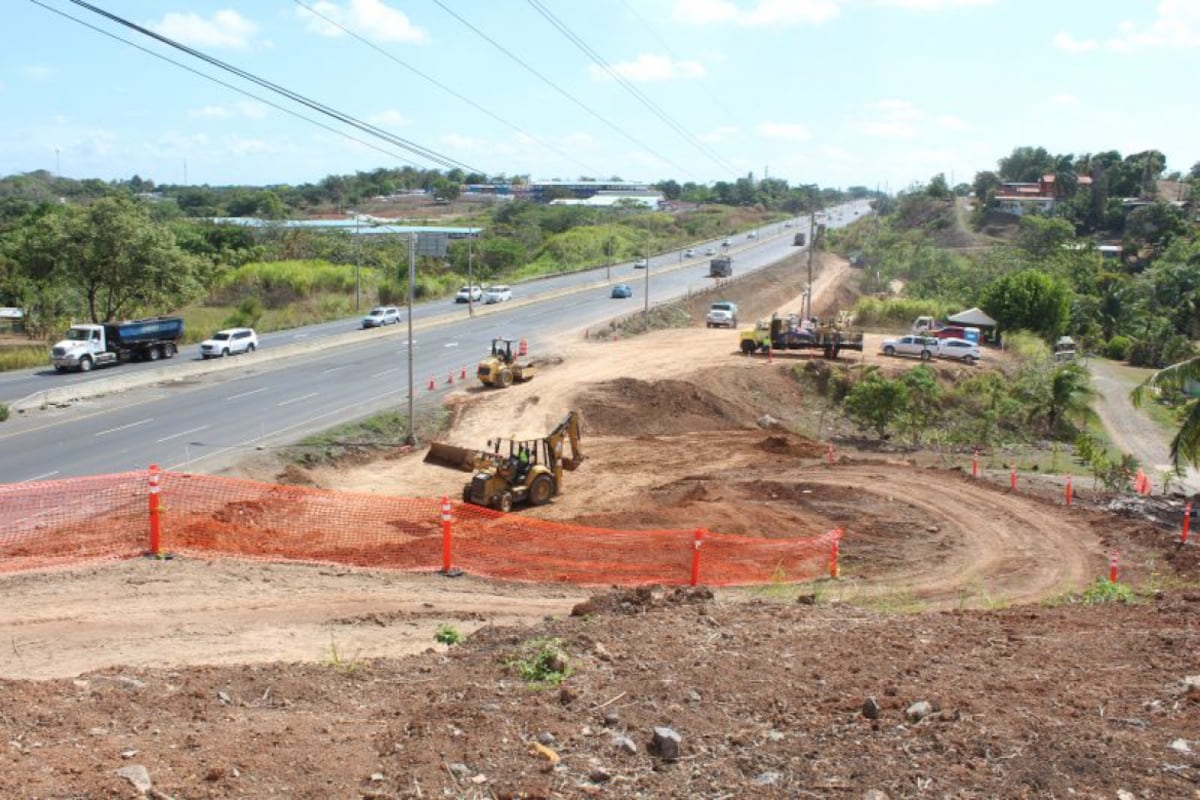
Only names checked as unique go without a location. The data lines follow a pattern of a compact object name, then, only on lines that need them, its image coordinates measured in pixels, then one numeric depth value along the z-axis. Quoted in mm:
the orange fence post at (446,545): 17016
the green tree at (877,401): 36781
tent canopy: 60969
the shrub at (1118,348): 71188
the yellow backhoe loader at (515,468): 24469
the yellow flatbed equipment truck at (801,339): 49781
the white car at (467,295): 77250
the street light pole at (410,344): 29731
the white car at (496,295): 75938
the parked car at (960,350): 51125
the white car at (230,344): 48594
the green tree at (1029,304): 61844
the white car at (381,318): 62281
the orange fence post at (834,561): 19281
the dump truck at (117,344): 44062
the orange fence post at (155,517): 15430
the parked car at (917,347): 51062
